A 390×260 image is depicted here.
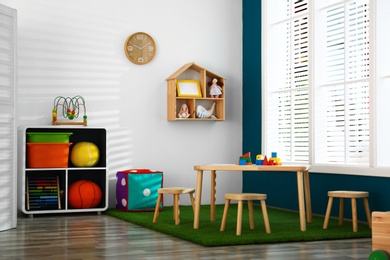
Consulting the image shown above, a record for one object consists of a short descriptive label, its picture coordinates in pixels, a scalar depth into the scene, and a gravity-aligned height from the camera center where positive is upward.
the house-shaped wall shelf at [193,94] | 7.91 +0.53
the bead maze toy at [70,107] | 7.34 +0.34
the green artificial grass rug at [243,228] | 5.06 -0.82
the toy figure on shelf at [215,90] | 8.09 +0.58
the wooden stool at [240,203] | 5.26 -0.56
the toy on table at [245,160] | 5.82 -0.22
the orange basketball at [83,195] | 7.20 -0.66
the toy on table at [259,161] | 5.82 -0.23
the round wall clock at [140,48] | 7.87 +1.08
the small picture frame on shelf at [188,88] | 7.94 +0.59
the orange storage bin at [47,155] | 7.01 -0.21
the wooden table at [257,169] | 5.52 -0.29
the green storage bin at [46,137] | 7.02 -0.01
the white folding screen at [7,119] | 5.82 +0.15
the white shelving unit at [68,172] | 6.92 -0.41
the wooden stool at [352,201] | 5.61 -0.58
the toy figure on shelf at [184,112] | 7.95 +0.30
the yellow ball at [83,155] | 7.21 -0.21
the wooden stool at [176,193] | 6.05 -0.54
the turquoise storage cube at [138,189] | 7.30 -0.60
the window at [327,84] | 6.00 +0.55
